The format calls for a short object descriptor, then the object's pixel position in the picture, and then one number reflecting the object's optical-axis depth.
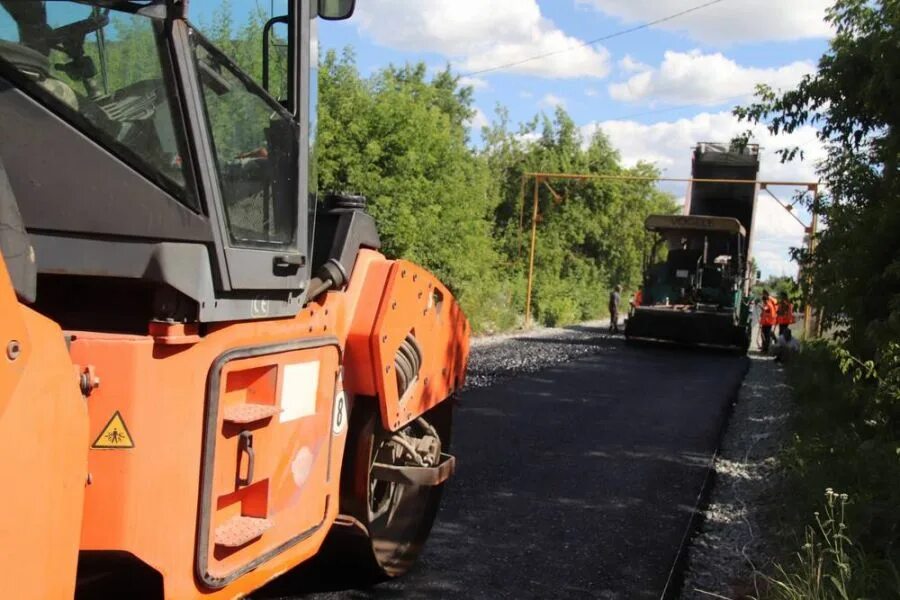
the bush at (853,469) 3.95
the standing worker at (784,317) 16.70
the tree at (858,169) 6.21
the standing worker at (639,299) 20.17
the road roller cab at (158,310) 1.83
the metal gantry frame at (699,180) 18.63
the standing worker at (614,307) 24.08
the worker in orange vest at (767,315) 19.36
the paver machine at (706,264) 18.52
